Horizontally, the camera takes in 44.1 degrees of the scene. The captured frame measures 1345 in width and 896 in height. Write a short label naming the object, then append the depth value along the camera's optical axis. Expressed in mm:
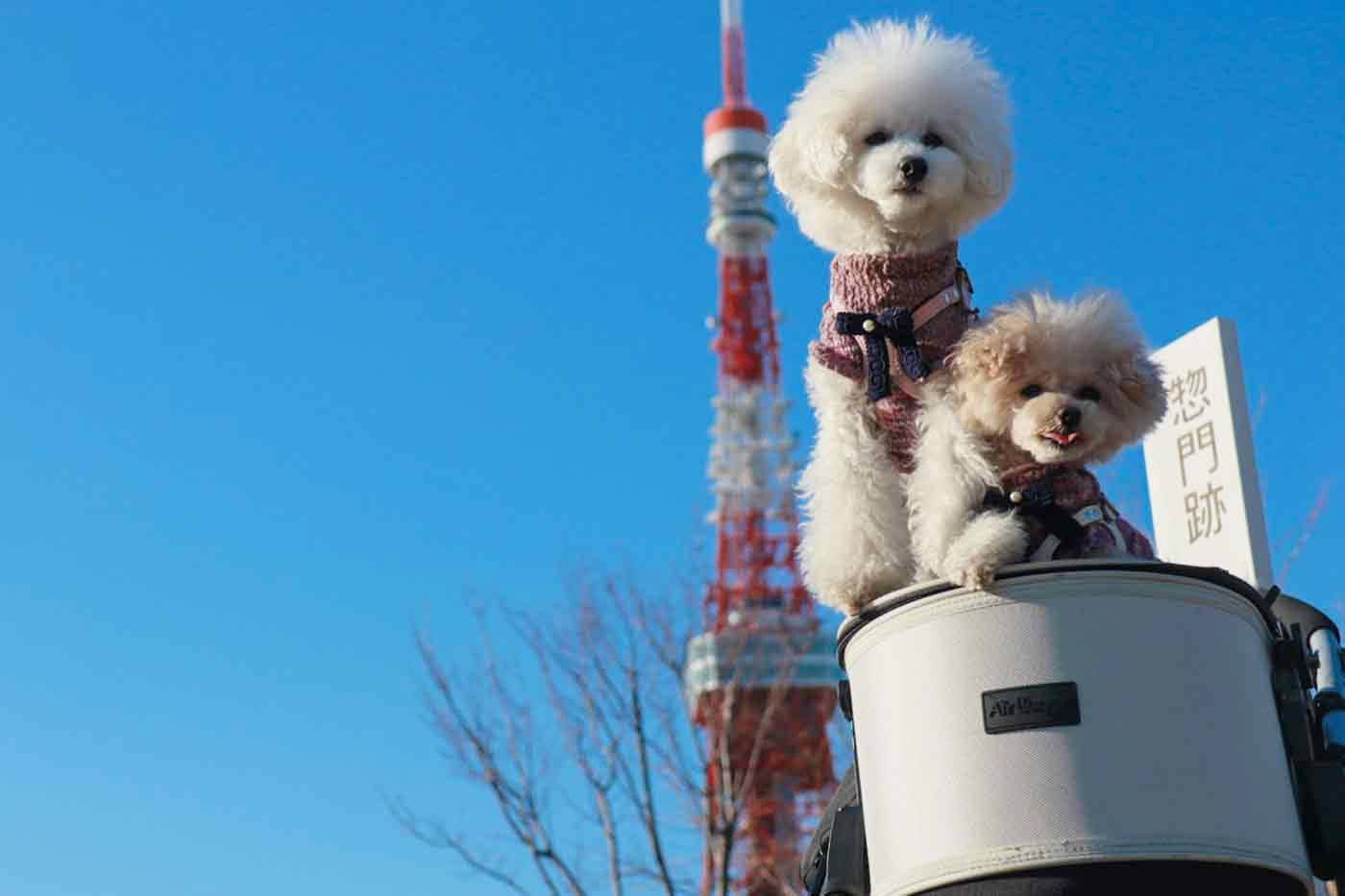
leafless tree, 11312
